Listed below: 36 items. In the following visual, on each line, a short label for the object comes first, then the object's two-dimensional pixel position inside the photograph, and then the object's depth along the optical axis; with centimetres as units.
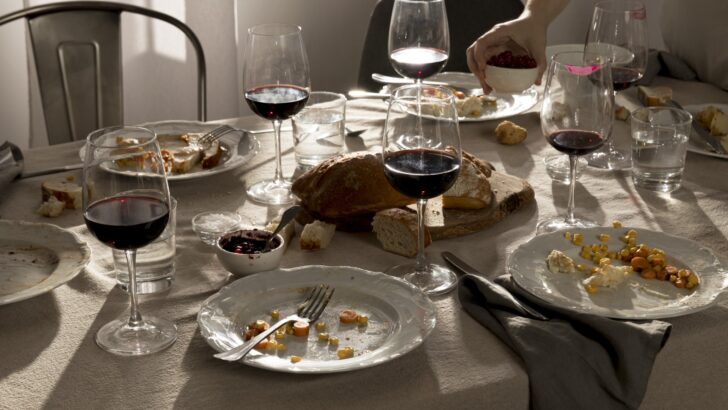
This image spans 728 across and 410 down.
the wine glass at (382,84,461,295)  121
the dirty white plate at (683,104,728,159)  181
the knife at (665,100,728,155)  182
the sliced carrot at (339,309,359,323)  119
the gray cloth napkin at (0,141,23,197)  163
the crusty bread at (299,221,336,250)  143
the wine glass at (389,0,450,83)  182
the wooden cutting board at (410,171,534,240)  147
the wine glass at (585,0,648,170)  178
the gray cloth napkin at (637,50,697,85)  231
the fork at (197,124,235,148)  178
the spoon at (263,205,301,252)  134
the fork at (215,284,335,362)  106
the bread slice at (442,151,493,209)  150
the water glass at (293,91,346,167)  174
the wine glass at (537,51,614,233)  142
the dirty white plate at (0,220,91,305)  124
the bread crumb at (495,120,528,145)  189
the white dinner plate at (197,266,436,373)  108
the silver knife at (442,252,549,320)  120
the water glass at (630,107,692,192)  166
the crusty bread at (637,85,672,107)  205
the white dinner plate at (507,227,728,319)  121
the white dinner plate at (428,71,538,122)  202
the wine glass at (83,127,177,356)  105
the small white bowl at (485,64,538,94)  190
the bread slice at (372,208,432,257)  141
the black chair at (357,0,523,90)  273
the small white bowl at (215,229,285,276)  130
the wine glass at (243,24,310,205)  159
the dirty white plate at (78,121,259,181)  167
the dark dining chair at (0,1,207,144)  239
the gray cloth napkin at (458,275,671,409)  113
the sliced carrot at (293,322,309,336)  115
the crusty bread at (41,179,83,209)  156
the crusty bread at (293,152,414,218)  148
